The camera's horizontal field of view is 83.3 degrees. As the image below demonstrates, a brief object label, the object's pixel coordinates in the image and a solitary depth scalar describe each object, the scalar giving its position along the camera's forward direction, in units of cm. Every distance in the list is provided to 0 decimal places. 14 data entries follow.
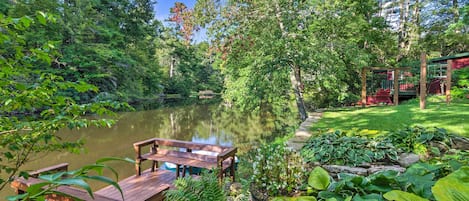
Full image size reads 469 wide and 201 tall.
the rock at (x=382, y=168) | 330
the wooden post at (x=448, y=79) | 817
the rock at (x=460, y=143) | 381
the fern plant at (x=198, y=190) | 203
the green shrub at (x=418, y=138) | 373
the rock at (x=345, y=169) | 336
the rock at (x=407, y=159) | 347
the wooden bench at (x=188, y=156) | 416
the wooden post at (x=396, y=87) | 903
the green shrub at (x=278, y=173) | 334
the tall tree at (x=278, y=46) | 741
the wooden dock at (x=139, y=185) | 242
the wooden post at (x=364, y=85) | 921
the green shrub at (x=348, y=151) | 361
